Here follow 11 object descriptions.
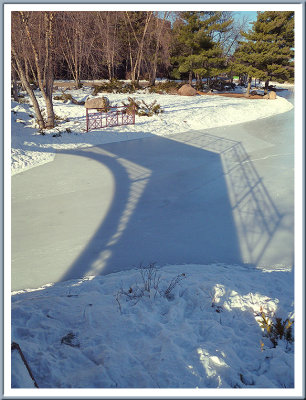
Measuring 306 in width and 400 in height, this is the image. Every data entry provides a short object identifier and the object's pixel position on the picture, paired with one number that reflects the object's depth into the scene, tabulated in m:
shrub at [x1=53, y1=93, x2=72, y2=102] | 18.79
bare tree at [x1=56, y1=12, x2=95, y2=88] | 17.96
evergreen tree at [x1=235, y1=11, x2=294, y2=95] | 21.92
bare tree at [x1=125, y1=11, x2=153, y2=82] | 25.90
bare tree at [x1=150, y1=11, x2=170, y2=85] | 22.91
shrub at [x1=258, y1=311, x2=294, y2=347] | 3.16
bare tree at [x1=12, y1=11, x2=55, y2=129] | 10.82
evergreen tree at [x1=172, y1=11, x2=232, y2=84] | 25.00
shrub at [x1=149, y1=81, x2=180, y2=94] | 25.05
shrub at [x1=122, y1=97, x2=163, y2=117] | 16.25
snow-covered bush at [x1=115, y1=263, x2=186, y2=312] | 3.95
